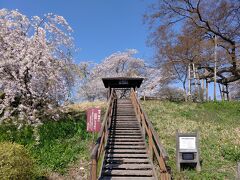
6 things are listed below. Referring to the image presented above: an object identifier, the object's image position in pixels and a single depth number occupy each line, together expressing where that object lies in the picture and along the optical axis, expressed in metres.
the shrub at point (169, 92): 24.12
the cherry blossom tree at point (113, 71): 28.57
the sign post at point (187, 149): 7.12
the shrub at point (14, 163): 5.45
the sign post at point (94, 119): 7.19
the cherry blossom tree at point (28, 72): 9.12
